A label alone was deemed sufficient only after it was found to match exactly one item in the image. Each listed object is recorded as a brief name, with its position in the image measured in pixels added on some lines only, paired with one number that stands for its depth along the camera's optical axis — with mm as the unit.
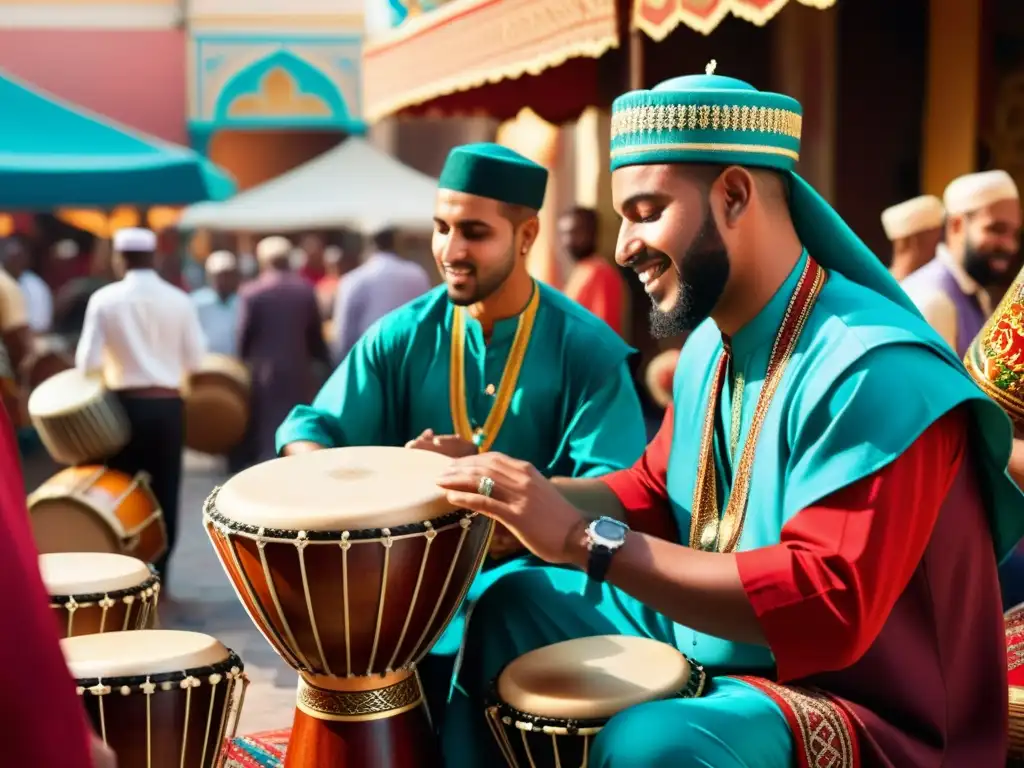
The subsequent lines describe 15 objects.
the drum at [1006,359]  3053
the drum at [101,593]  3248
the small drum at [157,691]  2748
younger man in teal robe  3539
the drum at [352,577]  2691
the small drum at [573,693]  2340
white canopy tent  12500
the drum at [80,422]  6195
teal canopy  8438
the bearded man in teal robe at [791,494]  2174
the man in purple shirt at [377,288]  9211
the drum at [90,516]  5980
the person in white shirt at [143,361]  6594
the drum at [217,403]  9664
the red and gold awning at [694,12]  4406
